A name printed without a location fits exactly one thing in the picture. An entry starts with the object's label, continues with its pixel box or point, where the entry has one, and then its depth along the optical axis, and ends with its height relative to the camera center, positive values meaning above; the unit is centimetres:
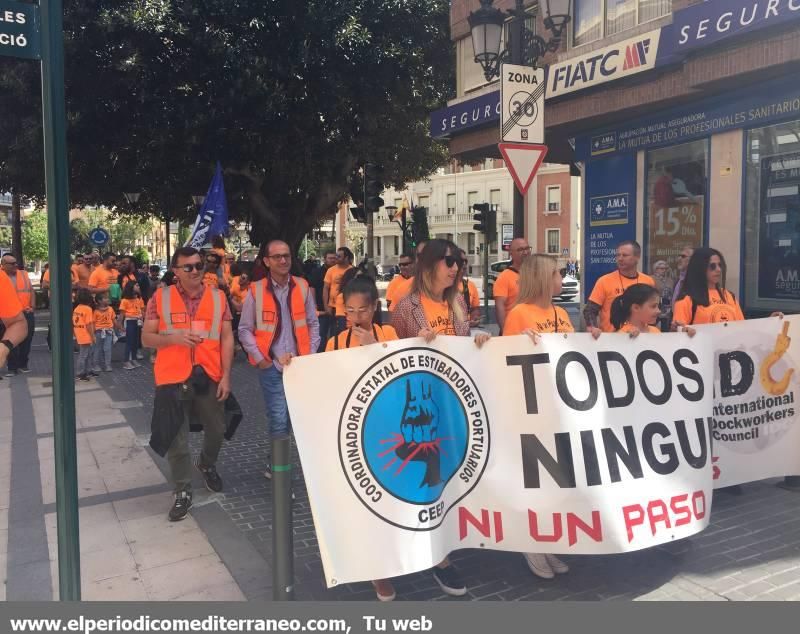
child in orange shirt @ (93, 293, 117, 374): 1098 -90
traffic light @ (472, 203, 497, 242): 1750 +103
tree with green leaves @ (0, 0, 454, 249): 1552 +396
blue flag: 1162 +83
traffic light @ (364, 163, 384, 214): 1253 +130
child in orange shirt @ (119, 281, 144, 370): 1191 -81
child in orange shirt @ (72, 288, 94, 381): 1041 -89
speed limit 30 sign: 635 +139
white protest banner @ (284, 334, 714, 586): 340 -91
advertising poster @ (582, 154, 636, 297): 1108 +78
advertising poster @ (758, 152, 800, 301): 856 +38
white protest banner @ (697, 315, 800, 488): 470 -90
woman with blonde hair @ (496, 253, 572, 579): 404 -20
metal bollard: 302 -106
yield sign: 632 +88
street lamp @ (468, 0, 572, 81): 780 +257
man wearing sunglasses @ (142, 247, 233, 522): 479 -61
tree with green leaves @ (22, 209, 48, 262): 6956 +284
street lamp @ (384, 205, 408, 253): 2864 +198
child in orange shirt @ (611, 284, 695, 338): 433 -27
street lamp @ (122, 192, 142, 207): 2105 +202
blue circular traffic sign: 2408 +101
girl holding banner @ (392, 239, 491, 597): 409 -20
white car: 2695 -104
